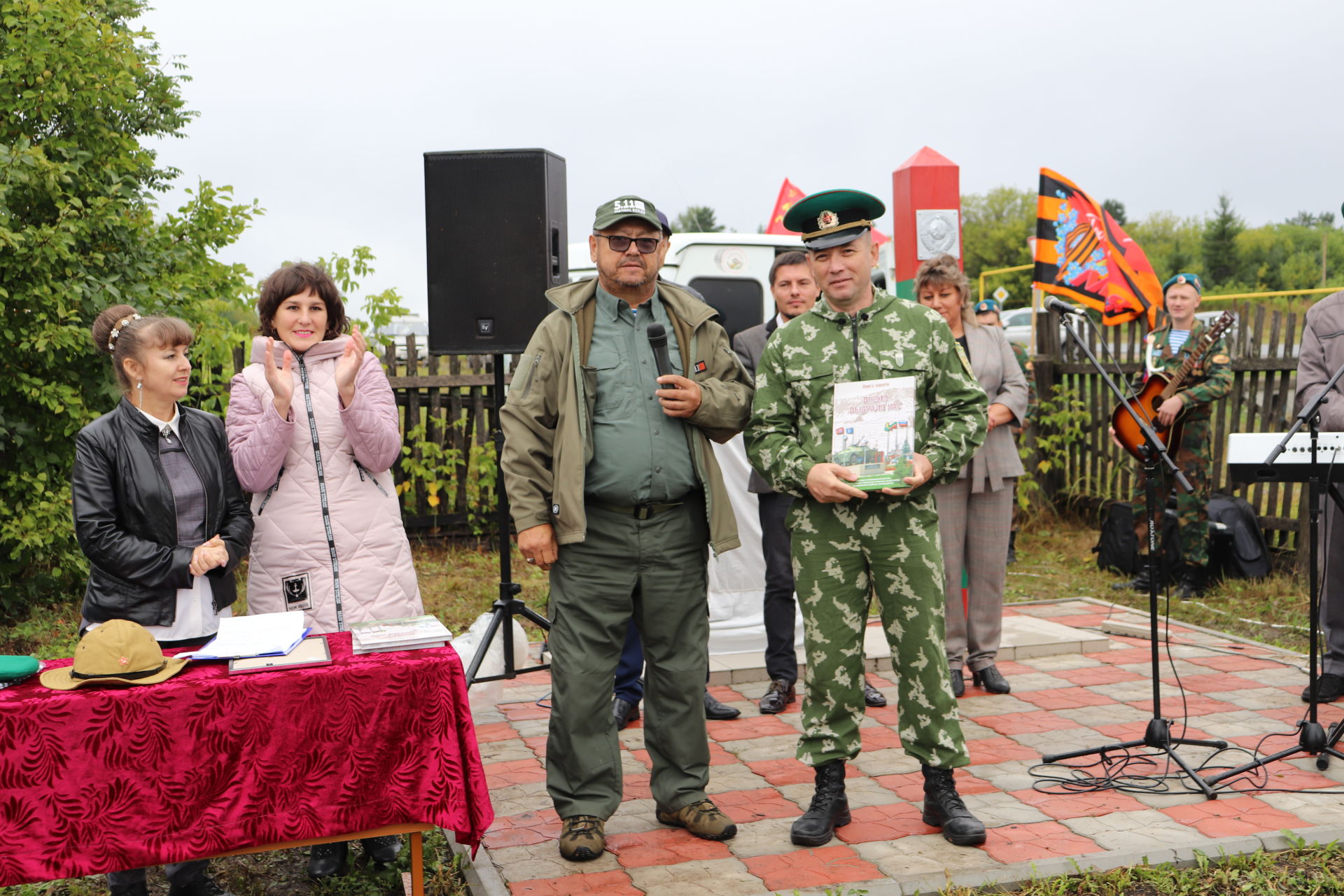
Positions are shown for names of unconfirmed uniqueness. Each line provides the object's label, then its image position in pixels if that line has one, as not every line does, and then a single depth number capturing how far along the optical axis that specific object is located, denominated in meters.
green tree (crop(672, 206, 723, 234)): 68.65
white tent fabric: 6.38
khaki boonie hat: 2.81
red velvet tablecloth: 2.75
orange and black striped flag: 10.97
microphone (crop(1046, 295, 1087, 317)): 4.04
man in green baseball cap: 3.76
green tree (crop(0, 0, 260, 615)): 7.02
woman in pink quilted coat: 3.74
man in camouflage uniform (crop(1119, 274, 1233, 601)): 7.72
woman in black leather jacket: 3.47
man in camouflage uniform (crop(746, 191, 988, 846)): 3.71
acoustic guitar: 6.58
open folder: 3.05
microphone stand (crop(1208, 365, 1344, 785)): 4.16
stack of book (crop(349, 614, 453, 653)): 3.12
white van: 9.41
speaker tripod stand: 5.43
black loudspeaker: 5.46
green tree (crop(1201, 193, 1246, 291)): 55.25
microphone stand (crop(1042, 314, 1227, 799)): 4.04
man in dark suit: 5.32
